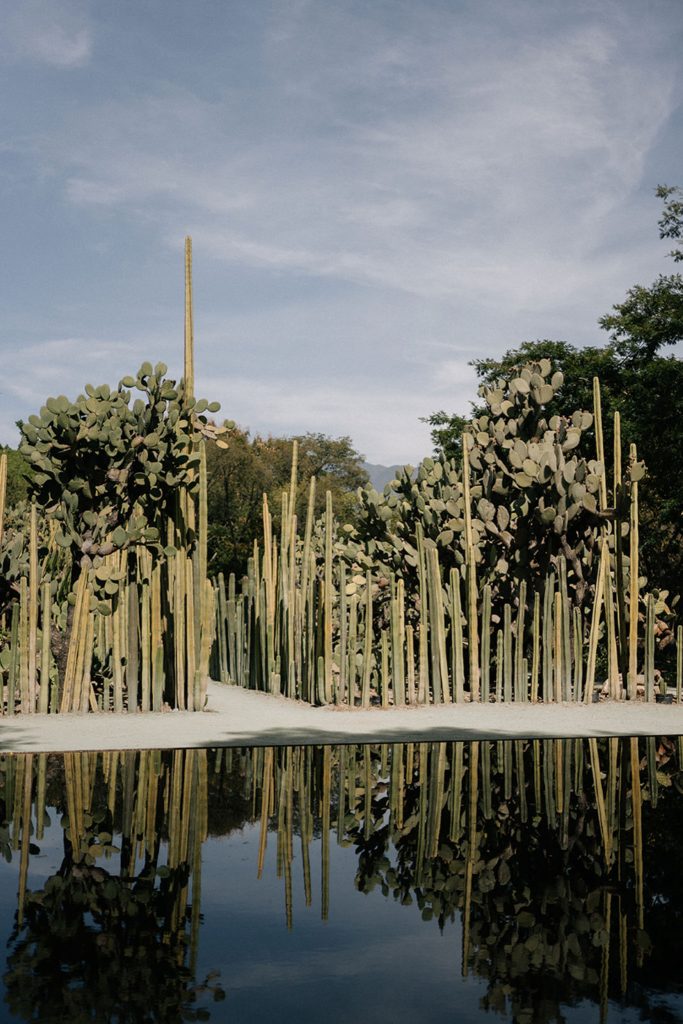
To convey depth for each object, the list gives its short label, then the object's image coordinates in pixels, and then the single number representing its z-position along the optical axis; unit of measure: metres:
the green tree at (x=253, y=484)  32.59
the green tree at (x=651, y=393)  19.36
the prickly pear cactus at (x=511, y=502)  10.73
